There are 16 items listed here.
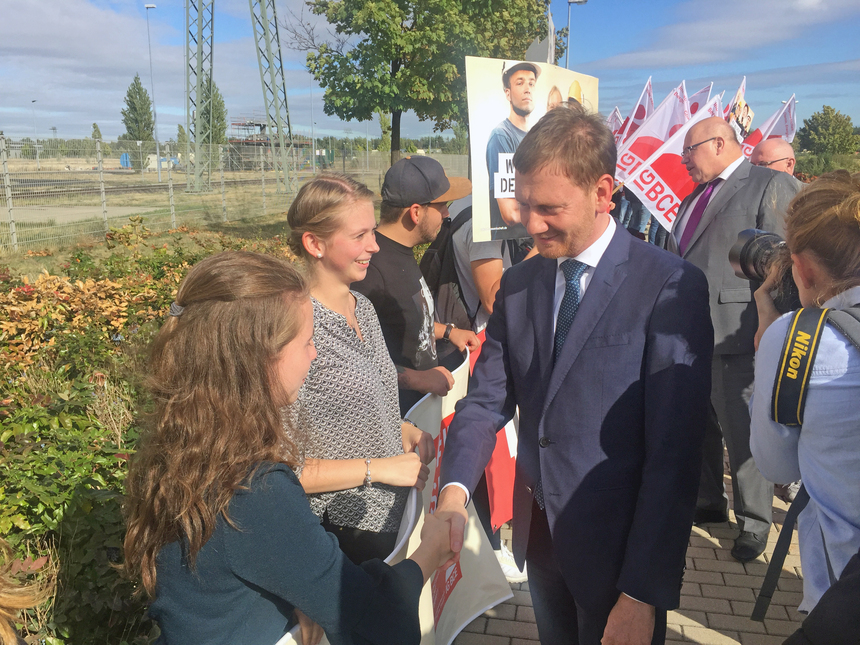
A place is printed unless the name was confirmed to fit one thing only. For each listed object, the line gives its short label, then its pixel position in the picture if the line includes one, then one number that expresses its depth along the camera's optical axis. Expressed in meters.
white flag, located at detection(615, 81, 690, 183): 6.44
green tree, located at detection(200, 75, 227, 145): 26.67
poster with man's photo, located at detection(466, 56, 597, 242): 3.44
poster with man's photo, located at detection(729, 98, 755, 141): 10.58
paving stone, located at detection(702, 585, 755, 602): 3.60
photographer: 1.53
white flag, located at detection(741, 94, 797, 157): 9.84
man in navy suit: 1.73
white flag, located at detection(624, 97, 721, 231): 5.67
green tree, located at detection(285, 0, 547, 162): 18.94
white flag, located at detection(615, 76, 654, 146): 10.07
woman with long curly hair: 1.30
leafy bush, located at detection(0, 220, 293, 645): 2.30
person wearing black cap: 3.06
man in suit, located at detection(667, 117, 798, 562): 4.01
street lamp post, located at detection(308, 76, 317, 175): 26.86
